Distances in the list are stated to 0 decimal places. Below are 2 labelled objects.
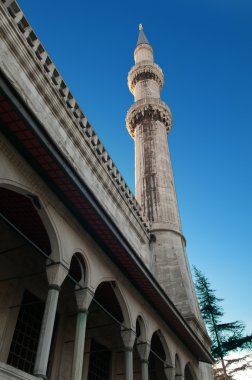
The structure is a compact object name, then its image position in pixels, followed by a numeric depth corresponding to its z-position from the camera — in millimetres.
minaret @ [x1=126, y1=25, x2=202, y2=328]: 15852
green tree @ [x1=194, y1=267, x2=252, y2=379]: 24938
